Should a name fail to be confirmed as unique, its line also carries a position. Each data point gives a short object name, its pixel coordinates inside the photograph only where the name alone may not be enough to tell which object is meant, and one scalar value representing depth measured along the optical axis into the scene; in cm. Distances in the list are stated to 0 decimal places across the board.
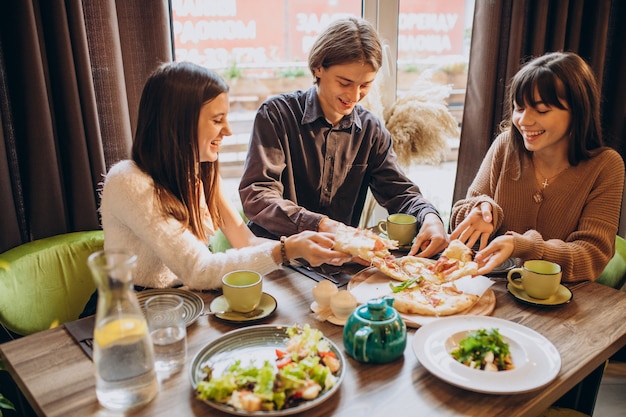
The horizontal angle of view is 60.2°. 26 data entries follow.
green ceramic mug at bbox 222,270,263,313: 134
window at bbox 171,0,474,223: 258
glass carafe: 98
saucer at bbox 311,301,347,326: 134
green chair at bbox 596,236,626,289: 193
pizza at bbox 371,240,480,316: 140
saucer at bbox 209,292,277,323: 134
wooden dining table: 104
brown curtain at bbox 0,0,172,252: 185
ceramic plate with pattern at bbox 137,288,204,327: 137
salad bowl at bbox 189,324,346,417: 101
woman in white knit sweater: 148
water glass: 112
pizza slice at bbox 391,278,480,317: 139
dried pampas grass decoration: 276
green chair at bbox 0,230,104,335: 167
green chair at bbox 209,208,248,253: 220
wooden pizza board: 136
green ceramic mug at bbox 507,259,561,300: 144
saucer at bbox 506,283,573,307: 144
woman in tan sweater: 165
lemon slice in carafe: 100
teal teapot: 116
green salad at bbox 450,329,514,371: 116
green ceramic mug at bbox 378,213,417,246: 184
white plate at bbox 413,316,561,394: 109
